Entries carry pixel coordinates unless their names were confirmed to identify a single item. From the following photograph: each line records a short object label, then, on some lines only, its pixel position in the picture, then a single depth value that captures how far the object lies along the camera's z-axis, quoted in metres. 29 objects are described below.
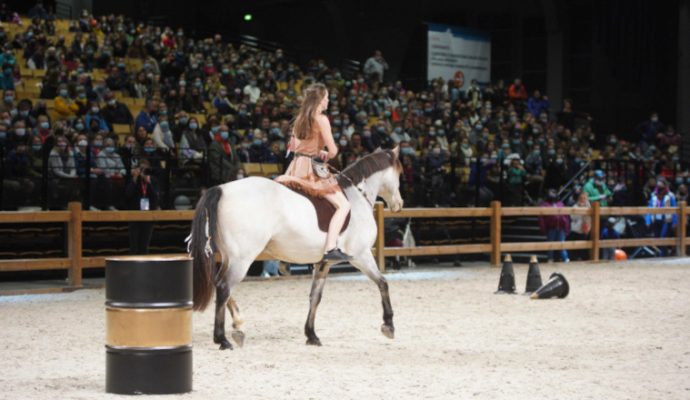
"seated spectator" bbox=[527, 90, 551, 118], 32.72
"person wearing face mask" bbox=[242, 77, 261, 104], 24.58
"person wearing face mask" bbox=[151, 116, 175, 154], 19.88
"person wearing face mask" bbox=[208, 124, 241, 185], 19.05
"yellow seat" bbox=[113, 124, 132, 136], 20.75
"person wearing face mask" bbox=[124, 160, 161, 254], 16.92
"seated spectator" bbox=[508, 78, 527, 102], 33.97
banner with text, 34.12
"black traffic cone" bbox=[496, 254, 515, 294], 15.23
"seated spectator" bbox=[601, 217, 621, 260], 23.81
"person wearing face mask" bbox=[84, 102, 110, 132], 19.42
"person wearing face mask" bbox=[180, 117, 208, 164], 19.41
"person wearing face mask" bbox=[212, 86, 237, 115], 23.30
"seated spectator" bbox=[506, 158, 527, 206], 23.89
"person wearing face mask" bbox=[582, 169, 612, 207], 24.36
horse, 9.38
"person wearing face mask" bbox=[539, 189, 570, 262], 21.97
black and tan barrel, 6.90
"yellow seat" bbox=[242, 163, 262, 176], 20.38
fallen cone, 14.44
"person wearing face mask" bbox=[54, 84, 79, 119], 20.31
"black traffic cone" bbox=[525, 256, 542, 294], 15.09
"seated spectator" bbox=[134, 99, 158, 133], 20.17
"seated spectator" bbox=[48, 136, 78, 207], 17.27
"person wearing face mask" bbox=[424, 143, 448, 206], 22.22
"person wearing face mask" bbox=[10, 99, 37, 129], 18.78
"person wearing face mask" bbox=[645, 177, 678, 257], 24.41
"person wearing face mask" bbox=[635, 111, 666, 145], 33.38
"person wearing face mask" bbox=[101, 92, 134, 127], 20.67
